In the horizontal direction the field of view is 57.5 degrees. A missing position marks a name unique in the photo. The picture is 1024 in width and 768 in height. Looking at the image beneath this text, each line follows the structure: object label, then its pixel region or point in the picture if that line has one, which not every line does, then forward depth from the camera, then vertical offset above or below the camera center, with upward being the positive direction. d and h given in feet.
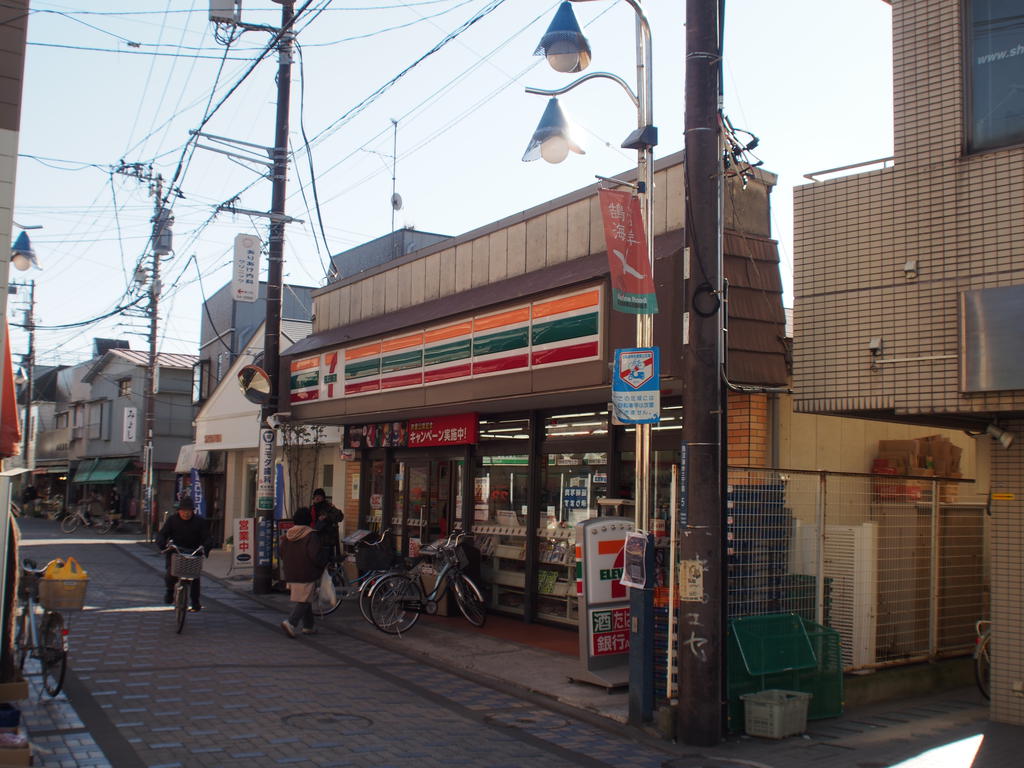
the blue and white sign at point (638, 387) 26.02 +2.13
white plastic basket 24.82 -6.65
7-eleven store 32.40 +3.47
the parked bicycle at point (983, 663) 29.81 -6.21
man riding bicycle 40.83 -3.44
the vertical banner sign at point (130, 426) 138.41 +4.12
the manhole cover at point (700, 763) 22.74 -7.33
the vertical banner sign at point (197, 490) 78.48 -2.98
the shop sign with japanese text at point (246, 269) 56.24 +11.29
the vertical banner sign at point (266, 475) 52.13 -1.06
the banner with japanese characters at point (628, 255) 26.07 +5.84
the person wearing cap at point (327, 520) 44.43 -3.18
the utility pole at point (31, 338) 144.36 +18.54
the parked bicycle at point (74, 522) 128.57 -9.67
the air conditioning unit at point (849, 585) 29.27 -3.71
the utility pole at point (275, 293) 52.26 +9.27
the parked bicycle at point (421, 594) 40.34 -6.03
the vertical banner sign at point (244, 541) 59.11 -5.48
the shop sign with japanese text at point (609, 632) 30.37 -5.59
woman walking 39.55 -4.61
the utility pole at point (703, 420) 24.38 +1.19
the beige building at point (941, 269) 24.32 +5.57
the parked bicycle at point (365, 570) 41.30 -5.57
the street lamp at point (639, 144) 25.96 +9.01
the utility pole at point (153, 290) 90.99 +17.97
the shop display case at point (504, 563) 44.24 -4.97
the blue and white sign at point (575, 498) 40.52 -1.58
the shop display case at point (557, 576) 40.83 -5.09
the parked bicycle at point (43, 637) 26.37 -5.30
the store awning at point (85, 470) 156.56 -3.00
